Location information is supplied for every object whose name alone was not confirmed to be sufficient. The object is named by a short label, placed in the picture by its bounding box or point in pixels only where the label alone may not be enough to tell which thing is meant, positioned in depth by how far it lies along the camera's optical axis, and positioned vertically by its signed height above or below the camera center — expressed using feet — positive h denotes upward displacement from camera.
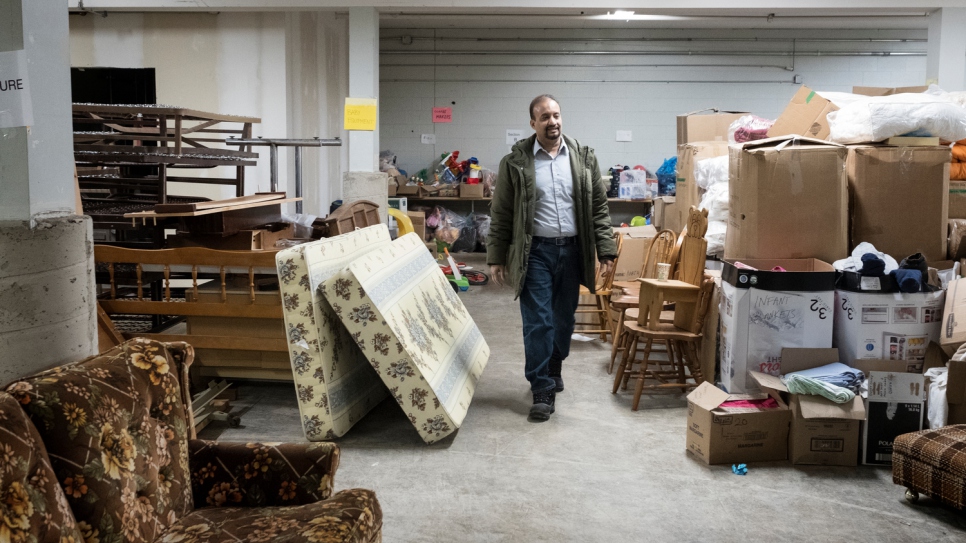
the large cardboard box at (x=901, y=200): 14.05 -0.01
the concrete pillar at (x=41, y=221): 7.41 -0.27
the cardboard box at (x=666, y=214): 21.68 -0.47
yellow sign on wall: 24.11 +2.39
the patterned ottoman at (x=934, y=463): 9.50 -3.14
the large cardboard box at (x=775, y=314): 12.39 -1.76
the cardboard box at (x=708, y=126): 22.20 +1.93
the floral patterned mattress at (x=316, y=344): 11.59 -2.17
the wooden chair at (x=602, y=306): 18.99 -2.68
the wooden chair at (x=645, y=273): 16.03 -1.68
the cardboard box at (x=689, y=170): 19.66 +0.69
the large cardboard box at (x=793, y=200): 13.53 -0.02
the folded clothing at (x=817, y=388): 11.12 -2.61
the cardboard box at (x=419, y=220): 31.37 -0.97
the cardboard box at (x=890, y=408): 11.19 -2.85
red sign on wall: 37.78 +3.72
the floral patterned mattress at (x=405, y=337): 11.49 -2.10
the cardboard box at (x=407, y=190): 35.86 +0.21
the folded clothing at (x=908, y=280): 12.23 -1.20
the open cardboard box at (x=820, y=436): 11.31 -3.29
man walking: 13.46 -0.55
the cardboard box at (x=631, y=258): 20.13 -1.50
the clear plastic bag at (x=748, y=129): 18.40 +1.55
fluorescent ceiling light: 31.60 +7.16
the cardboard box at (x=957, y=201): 15.15 -0.02
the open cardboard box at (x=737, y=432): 11.37 -3.27
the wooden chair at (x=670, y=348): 13.99 -2.71
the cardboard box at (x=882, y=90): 19.57 +2.61
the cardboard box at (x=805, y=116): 15.97 +1.64
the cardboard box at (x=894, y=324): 12.31 -1.87
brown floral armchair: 5.41 -2.15
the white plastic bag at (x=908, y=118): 13.92 +1.38
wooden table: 13.92 -1.72
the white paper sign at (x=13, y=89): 7.35 +0.91
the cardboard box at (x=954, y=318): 11.57 -1.69
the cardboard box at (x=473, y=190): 35.60 +0.23
